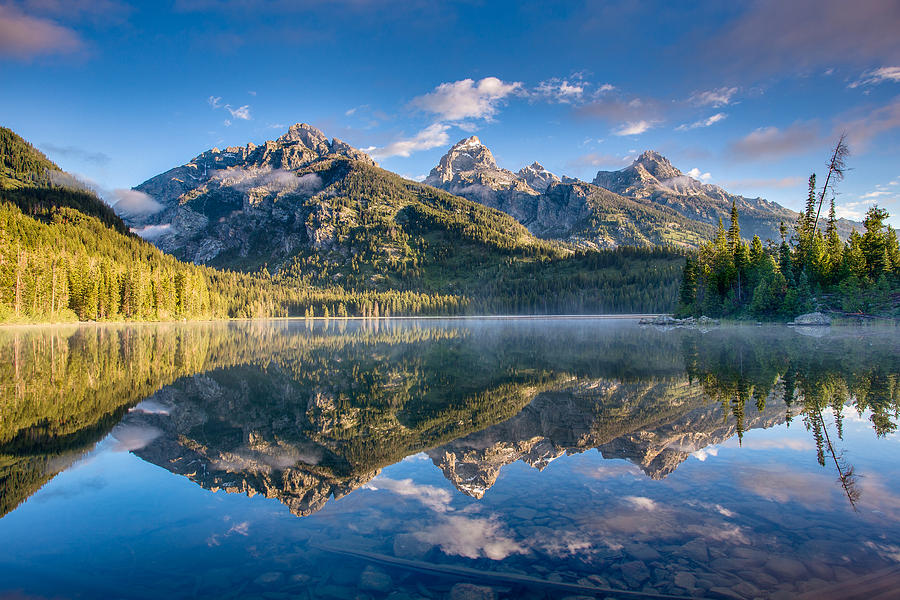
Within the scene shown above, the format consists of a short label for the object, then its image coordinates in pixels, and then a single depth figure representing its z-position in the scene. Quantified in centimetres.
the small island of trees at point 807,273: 7650
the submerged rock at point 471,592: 666
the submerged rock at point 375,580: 692
